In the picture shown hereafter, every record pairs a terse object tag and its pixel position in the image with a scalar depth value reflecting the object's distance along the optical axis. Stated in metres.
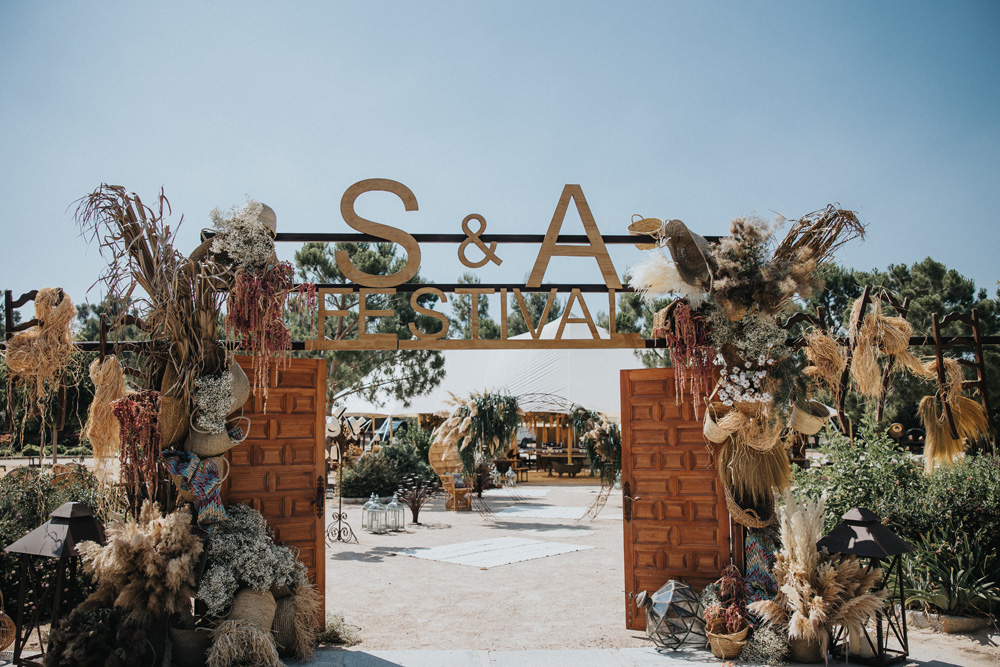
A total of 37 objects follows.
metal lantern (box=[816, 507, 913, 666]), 5.50
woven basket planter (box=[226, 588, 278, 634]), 5.40
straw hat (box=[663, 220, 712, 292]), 6.33
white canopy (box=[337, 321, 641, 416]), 25.42
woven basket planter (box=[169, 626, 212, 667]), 5.33
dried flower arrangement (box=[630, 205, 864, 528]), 6.20
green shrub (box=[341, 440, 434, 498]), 17.61
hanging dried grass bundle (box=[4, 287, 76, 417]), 5.78
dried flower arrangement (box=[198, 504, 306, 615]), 5.41
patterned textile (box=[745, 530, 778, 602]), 6.25
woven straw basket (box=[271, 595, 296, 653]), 5.85
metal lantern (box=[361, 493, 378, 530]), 13.50
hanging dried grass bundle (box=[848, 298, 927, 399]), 6.30
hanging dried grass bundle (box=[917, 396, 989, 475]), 7.96
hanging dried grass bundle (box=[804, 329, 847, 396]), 6.23
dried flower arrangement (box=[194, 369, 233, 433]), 5.66
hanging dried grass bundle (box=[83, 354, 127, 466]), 5.61
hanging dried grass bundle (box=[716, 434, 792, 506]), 6.34
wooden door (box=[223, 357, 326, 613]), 6.36
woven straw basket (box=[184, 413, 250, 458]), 5.71
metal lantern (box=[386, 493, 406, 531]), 13.59
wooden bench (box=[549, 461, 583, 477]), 24.02
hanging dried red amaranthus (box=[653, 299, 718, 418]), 6.54
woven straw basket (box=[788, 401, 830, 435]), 6.32
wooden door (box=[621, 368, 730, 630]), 6.63
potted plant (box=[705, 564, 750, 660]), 5.83
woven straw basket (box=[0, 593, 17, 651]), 5.79
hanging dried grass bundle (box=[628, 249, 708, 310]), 6.49
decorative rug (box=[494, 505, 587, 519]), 15.44
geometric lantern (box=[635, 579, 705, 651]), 6.13
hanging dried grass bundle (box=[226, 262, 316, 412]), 5.85
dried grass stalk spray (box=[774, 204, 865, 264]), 6.21
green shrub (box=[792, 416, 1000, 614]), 6.63
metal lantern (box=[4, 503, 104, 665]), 5.07
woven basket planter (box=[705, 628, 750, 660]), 5.81
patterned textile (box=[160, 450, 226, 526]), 5.67
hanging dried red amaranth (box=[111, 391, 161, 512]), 5.64
